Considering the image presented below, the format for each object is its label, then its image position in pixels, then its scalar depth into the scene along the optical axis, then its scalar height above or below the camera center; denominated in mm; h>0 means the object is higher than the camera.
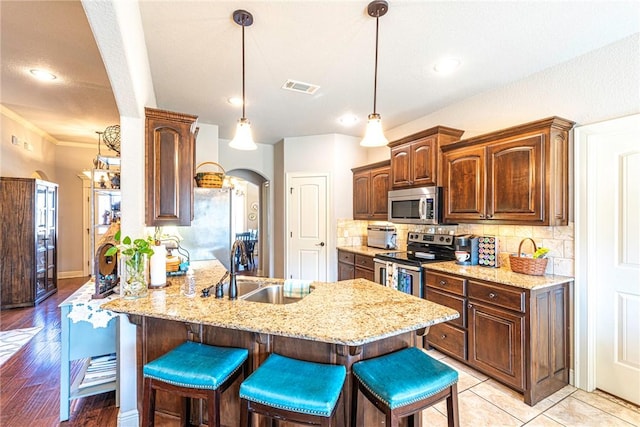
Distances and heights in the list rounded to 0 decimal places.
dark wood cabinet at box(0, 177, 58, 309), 4453 -414
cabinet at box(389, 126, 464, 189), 3389 +697
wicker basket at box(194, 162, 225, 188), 3297 +374
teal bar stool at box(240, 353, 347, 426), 1256 -775
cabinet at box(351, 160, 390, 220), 4340 +353
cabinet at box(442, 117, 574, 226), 2477 +348
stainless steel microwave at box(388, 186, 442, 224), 3406 +97
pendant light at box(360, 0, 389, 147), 1983 +606
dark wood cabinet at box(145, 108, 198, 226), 2227 +363
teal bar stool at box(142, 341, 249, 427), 1442 -794
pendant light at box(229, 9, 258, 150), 2252 +577
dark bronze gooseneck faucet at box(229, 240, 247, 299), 1859 -401
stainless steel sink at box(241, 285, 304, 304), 2124 -599
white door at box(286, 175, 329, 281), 4965 -226
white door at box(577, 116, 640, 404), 2287 -298
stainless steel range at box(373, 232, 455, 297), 3262 -532
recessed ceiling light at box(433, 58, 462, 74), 2608 +1338
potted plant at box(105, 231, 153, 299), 1913 -338
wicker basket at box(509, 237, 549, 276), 2566 -454
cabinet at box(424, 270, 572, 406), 2291 -994
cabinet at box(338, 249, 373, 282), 4113 -768
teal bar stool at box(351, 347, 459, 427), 1302 -776
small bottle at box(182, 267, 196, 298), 1958 -488
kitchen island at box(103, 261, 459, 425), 1424 -538
